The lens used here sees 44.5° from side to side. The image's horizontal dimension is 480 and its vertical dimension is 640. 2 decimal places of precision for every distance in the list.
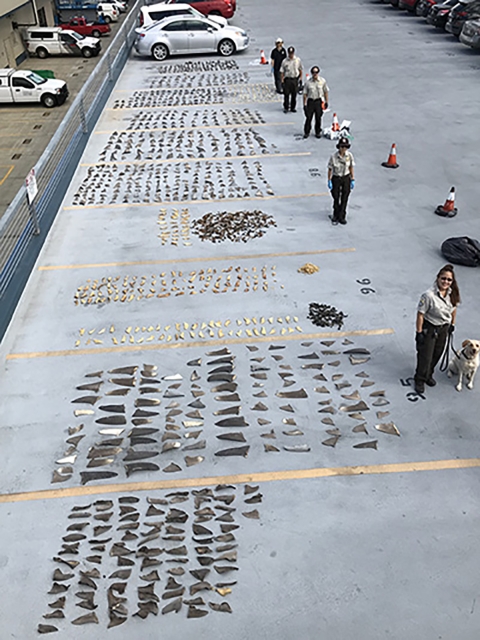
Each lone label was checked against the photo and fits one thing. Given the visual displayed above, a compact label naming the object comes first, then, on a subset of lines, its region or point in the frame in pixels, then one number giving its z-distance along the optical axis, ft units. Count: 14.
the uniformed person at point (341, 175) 35.24
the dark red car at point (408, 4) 107.86
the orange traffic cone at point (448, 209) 37.70
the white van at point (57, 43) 116.88
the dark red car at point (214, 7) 101.30
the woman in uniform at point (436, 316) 21.86
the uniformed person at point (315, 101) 47.57
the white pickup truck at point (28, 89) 87.25
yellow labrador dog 22.80
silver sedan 83.30
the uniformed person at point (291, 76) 55.36
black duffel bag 32.24
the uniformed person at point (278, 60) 61.98
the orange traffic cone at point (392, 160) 45.59
